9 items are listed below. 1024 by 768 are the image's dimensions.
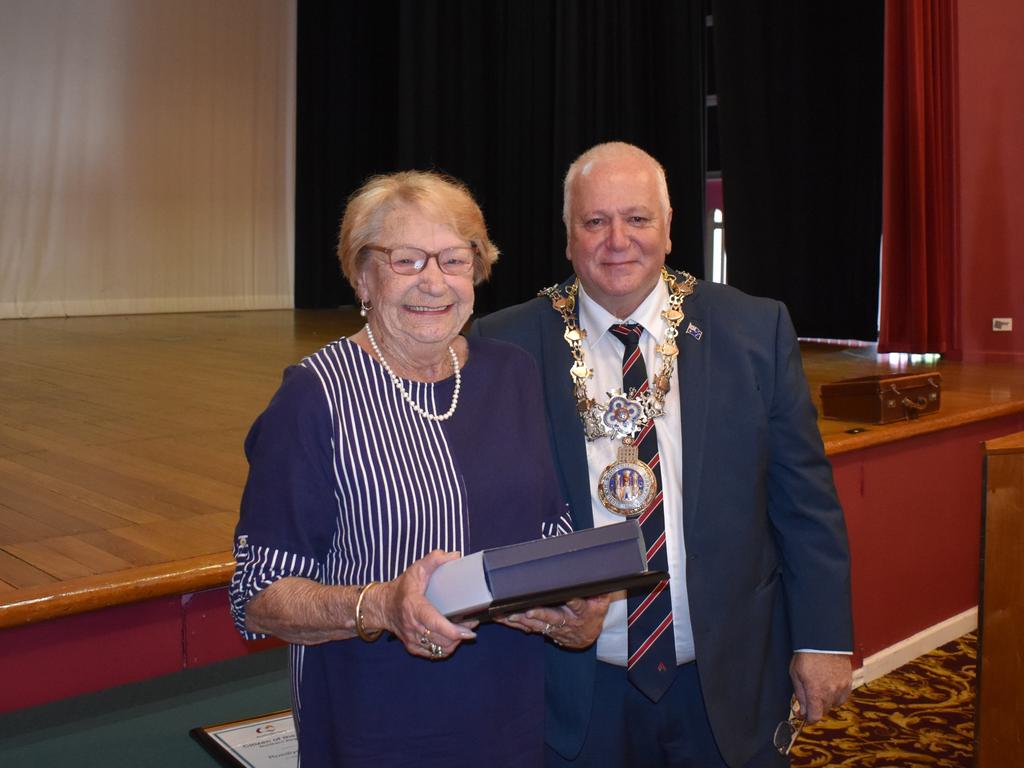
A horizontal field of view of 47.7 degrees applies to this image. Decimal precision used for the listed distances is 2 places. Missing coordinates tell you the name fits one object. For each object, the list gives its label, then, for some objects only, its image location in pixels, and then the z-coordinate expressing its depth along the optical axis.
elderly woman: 1.41
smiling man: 1.90
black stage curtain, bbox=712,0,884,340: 8.34
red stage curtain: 7.23
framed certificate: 2.06
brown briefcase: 3.96
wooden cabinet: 2.48
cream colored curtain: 11.25
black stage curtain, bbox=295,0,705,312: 9.76
